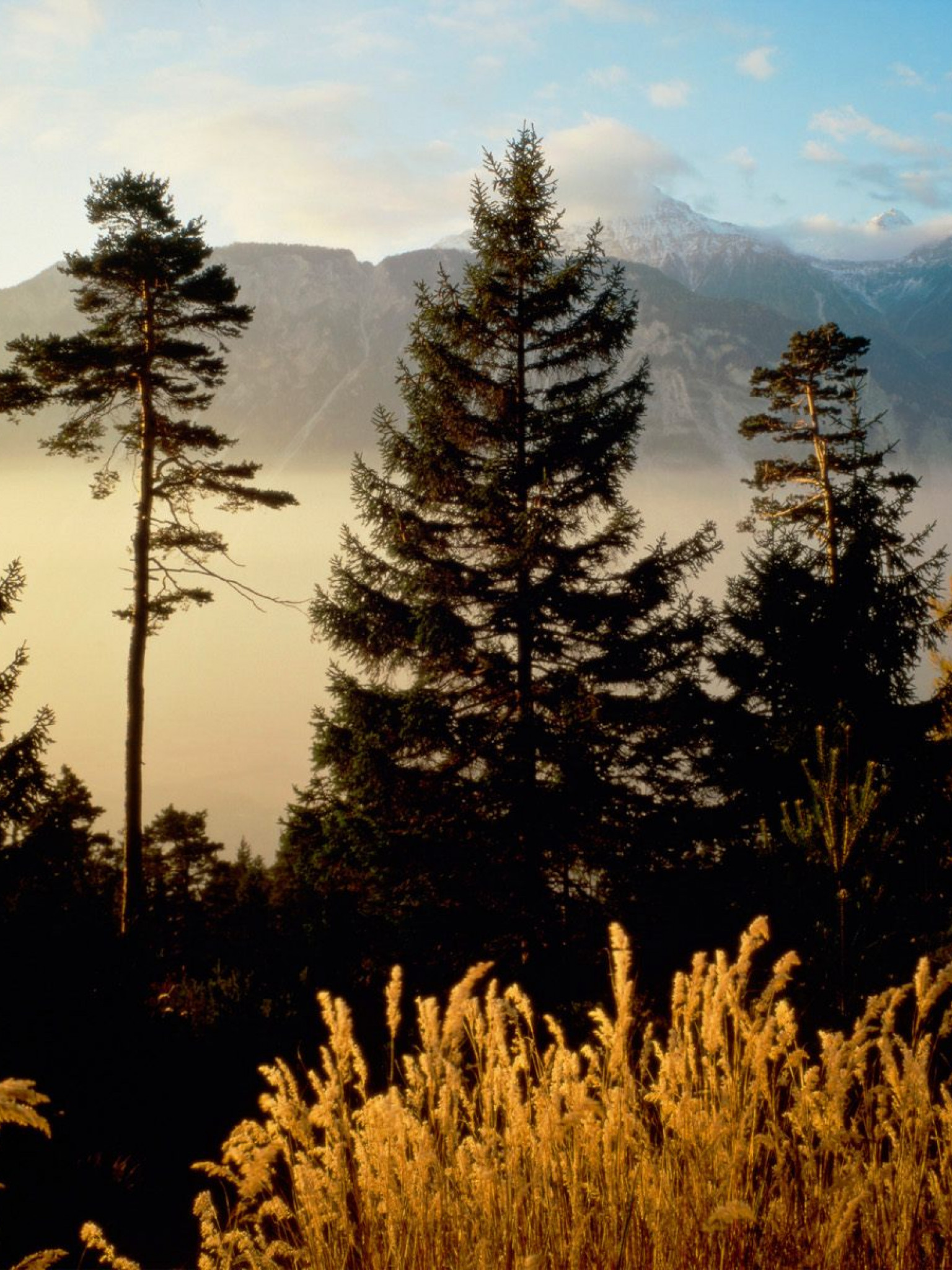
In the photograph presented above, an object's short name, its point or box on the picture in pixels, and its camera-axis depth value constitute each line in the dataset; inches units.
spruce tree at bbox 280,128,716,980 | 468.8
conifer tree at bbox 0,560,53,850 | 441.7
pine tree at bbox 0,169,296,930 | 521.3
